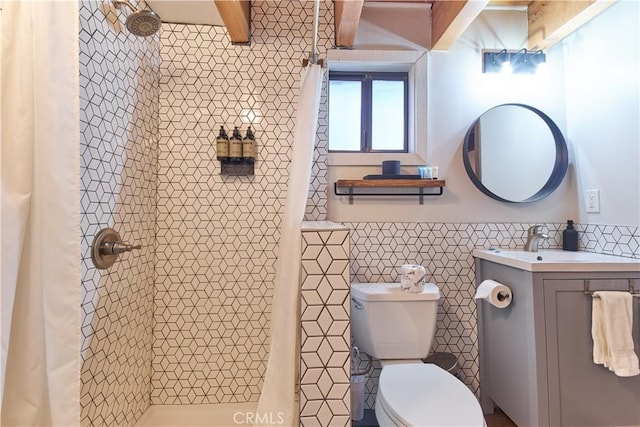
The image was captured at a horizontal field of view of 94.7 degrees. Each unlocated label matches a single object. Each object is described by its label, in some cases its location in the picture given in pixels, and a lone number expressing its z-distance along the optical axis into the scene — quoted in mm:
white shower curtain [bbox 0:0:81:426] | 880
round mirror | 1919
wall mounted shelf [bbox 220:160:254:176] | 1820
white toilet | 1224
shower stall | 1729
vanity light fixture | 1941
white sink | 1391
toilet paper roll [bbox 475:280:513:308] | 1539
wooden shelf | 1789
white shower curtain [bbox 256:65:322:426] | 1310
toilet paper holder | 1545
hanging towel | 1314
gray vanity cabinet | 1376
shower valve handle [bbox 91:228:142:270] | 1254
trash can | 1706
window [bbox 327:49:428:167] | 1915
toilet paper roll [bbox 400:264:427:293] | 1611
